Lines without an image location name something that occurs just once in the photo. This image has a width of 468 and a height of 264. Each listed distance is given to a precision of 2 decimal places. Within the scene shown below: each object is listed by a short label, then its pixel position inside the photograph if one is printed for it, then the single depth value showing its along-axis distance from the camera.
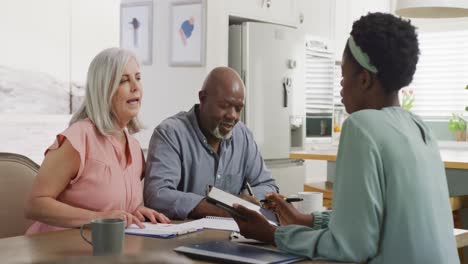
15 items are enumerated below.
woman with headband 1.29
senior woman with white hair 1.86
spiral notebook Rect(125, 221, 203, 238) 1.67
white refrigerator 5.33
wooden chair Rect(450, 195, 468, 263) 1.87
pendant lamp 3.77
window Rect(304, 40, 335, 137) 6.35
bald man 2.29
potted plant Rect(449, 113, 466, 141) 7.18
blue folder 1.36
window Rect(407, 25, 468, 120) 7.34
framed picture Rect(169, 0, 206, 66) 5.01
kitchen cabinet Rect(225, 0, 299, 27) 5.25
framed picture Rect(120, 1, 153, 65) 5.25
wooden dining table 1.37
